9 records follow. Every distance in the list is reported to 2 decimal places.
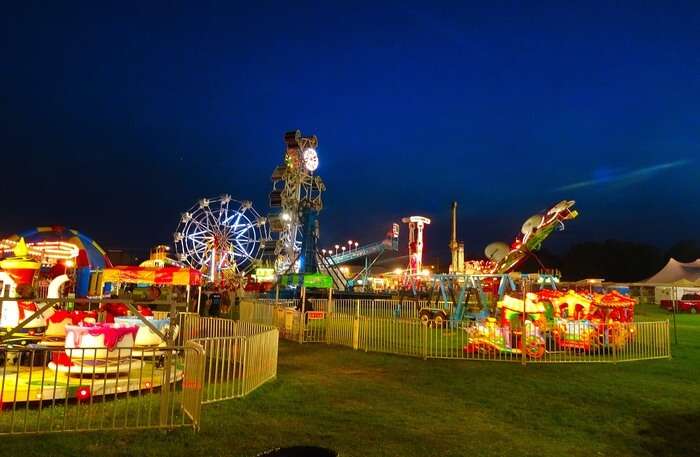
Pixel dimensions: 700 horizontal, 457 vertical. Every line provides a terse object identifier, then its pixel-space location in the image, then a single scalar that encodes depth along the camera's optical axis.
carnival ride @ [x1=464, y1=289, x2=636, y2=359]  11.96
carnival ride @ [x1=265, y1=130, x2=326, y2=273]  45.75
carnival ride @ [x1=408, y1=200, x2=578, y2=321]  17.70
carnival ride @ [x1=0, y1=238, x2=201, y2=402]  7.08
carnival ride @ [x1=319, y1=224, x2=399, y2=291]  55.16
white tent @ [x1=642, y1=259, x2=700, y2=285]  35.91
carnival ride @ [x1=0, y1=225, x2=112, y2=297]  17.52
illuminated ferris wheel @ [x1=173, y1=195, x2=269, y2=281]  43.22
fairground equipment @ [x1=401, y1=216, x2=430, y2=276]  47.81
